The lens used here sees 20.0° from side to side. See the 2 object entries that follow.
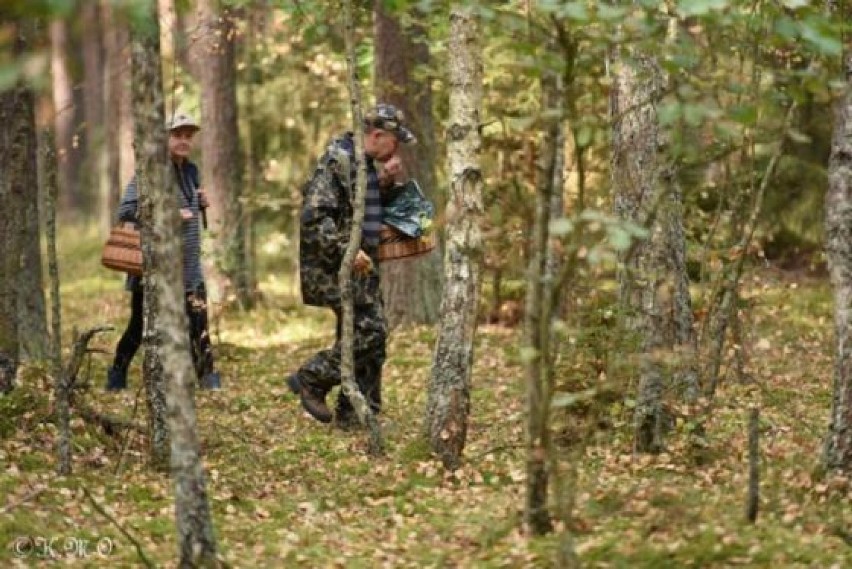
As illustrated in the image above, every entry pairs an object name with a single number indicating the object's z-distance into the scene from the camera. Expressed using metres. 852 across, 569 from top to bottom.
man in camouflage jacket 17.23
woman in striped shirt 20.48
